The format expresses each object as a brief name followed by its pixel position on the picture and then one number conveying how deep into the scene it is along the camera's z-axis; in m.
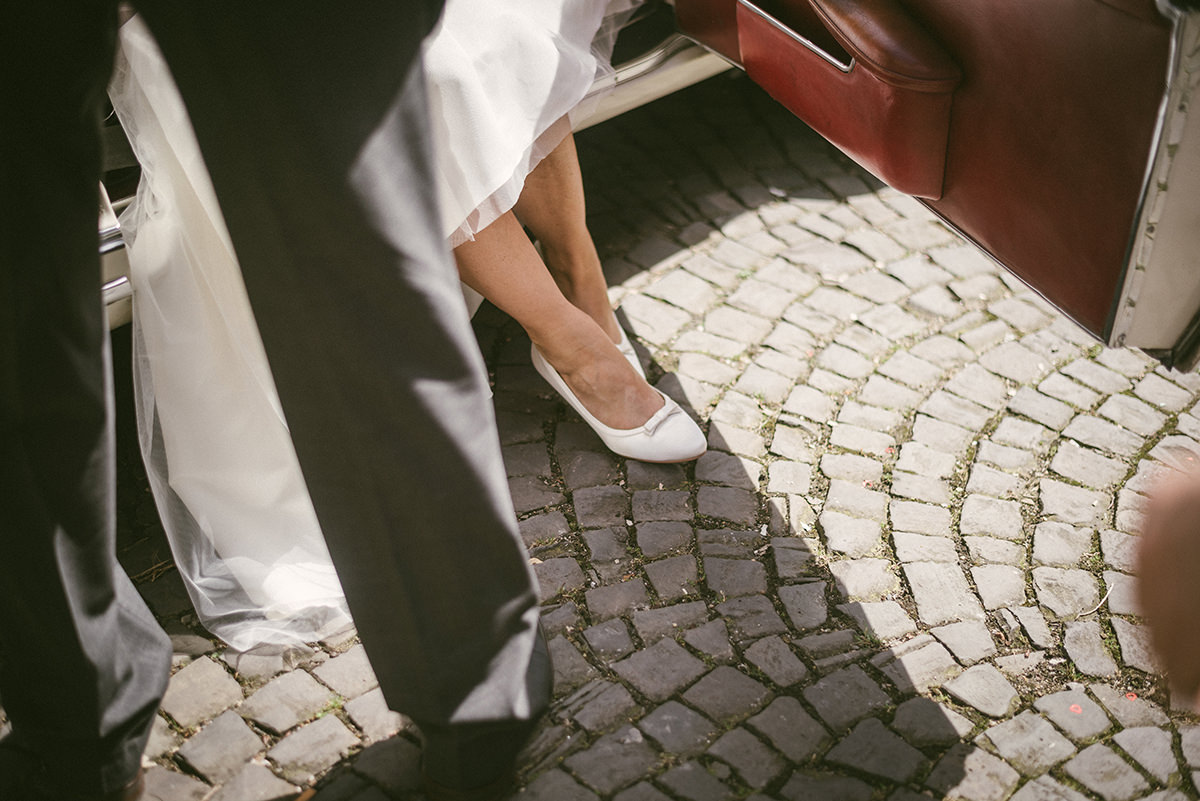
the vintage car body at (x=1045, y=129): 1.32
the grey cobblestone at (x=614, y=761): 1.61
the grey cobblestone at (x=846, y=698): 1.68
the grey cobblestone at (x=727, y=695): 1.71
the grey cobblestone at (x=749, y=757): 1.59
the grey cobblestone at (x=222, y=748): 1.68
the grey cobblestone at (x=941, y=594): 1.87
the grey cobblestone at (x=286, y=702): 1.76
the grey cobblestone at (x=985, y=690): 1.69
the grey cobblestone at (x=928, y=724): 1.64
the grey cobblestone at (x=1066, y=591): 1.85
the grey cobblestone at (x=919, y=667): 1.74
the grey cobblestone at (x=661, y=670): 1.76
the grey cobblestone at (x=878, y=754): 1.59
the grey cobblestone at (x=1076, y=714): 1.64
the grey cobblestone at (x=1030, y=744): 1.60
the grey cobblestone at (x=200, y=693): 1.79
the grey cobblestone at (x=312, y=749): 1.67
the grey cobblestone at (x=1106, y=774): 1.55
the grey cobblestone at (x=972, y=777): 1.55
